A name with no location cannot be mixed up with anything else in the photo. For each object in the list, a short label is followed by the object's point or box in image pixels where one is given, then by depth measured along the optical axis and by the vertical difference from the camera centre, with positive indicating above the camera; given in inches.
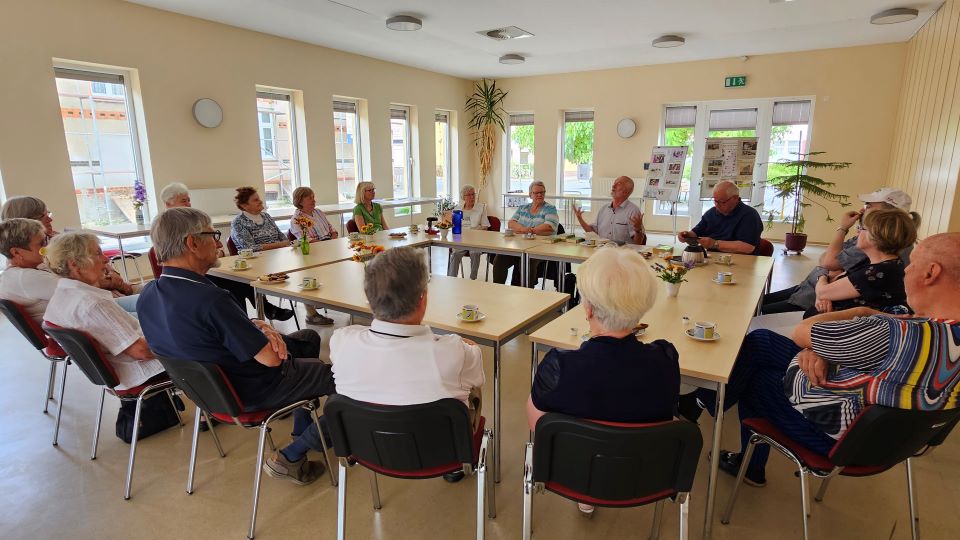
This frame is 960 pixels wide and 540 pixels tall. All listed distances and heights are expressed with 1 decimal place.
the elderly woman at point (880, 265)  88.4 -16.6
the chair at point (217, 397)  70.5 -32.6
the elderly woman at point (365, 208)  203.5 -15.5
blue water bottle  188.2 -18.9
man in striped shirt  53.6 -20.9
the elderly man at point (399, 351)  59.1 -20.8
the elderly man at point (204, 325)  71.8 -21.6
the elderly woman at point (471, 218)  210.5 -20.9
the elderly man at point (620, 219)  185.5 -18.3
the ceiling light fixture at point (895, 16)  216.2 +63.8
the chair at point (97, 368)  80.2 -32.1
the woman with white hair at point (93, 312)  84.9 -23.3
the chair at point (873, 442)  57.0 -31.9
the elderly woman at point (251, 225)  166.6 -18.4
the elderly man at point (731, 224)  161.8 -17.6
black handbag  103.1 -49.8
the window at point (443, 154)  407.2 +11.2
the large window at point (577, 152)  391.9 +12.3
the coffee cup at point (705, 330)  79.7 -24.6
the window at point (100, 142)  211.3 +10.7
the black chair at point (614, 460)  52.0 -30.7
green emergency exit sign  326.3 +54.7
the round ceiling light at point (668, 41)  265.3 +65.0
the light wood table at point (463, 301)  85.6 -25.9
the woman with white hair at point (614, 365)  55.0 -20.7
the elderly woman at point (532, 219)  202.3 -19.5
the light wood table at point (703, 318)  70.4 -25.8
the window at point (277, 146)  280.4 +12.0
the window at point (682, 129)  355.3 +26.9
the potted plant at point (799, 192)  281.7 -12.7
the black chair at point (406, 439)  57.3 -31.1
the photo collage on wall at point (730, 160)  302.0 +5.1
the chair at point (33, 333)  93.6 -30.7
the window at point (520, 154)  415.2 +11.6
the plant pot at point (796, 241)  290.7 -40.4
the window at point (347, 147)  322.0 +13.6
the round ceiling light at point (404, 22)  227.9 +63.6
